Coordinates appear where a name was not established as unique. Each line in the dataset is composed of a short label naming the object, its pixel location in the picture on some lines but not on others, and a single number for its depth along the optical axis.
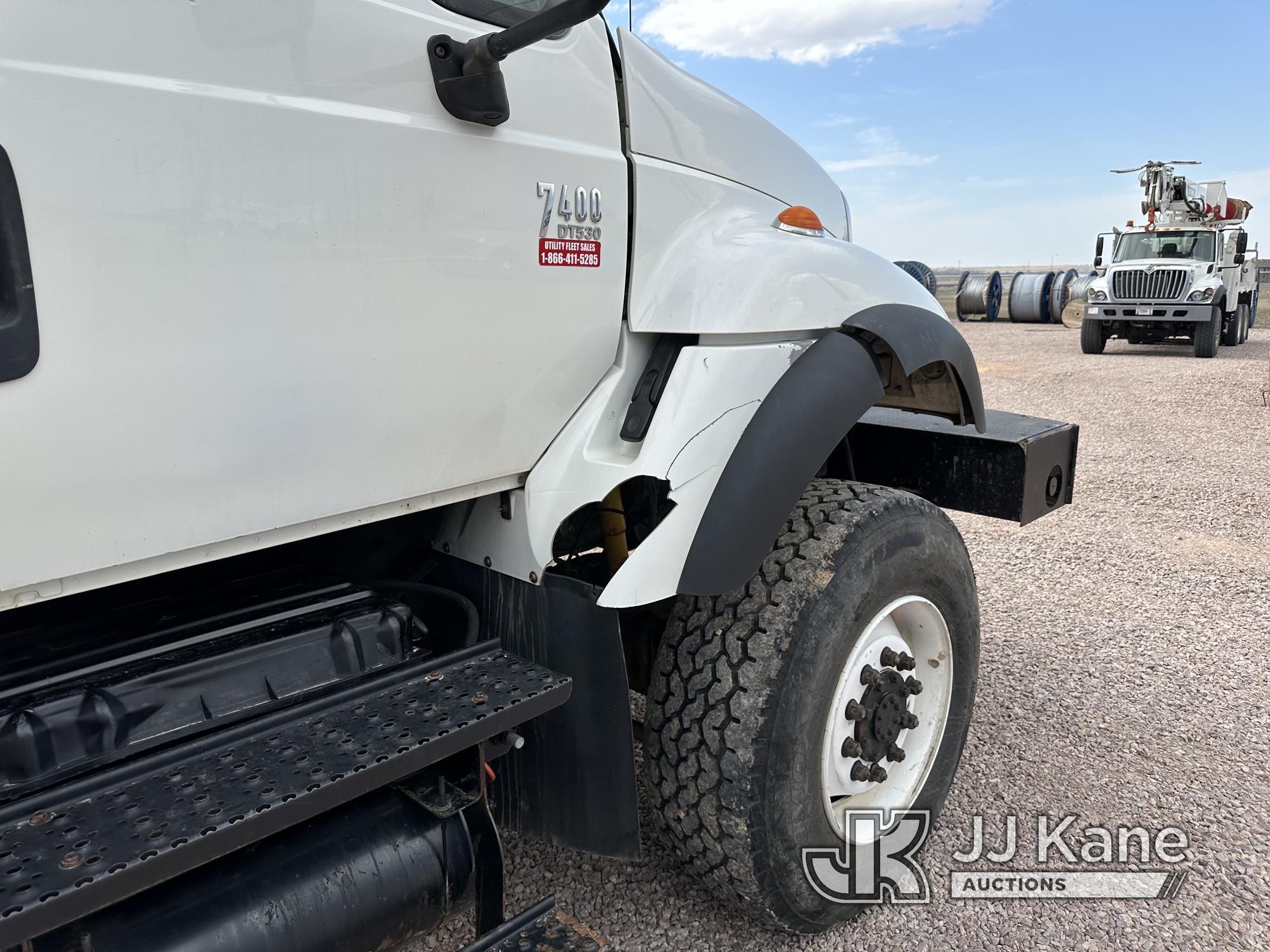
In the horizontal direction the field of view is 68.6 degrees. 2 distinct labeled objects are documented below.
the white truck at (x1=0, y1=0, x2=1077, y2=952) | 1.32
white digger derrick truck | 16.42
